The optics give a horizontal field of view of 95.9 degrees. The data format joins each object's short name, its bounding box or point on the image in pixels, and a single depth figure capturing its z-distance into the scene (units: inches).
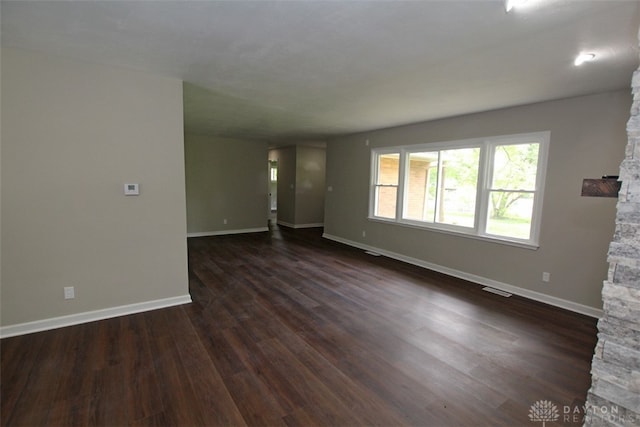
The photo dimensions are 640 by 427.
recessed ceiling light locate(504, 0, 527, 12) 64.8
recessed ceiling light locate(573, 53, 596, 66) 88.9
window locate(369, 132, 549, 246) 148.3
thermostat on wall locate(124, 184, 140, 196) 115.8
